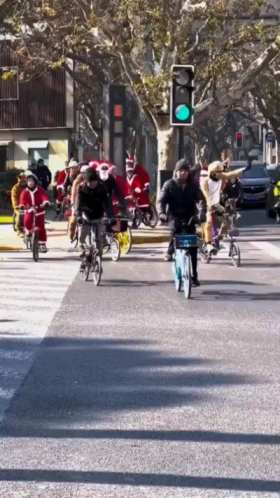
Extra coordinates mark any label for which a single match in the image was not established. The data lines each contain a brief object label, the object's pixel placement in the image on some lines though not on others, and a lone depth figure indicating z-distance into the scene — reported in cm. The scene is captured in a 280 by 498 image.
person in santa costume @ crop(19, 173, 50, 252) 2078
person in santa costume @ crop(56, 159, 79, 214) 2325
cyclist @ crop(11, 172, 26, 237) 2123
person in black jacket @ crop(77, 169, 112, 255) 1642
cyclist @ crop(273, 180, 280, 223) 3209
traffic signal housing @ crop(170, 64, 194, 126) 2059
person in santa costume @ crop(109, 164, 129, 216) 1873
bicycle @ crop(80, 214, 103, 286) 1641
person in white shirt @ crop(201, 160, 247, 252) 1933
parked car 4266
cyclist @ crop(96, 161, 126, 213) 1836
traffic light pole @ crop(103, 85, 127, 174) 2498
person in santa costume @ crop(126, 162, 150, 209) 2531
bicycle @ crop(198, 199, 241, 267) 1934
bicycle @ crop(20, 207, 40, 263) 2034
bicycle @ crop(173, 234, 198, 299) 1482
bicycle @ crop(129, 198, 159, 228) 2580
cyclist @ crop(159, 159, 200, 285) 1527
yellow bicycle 2122
